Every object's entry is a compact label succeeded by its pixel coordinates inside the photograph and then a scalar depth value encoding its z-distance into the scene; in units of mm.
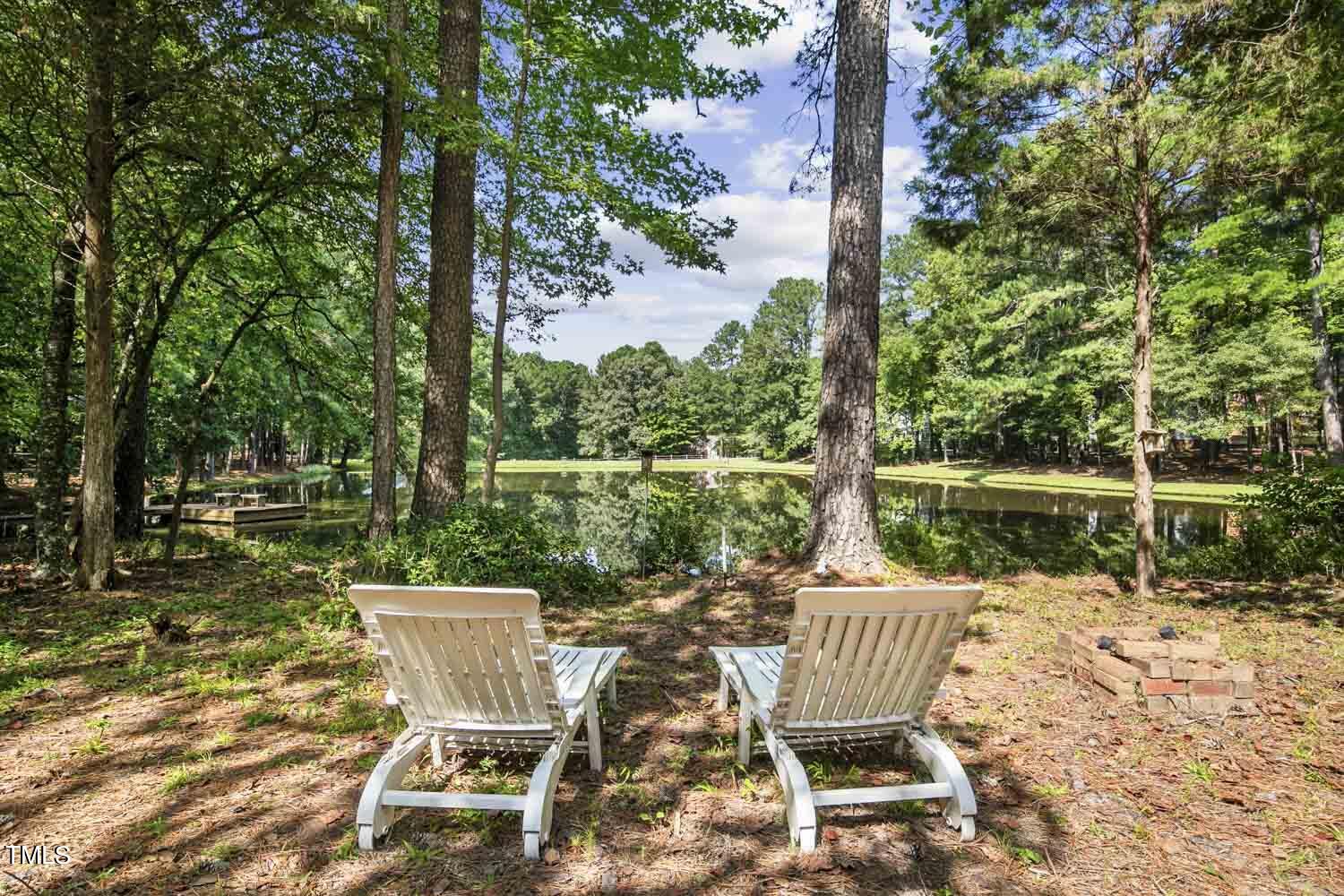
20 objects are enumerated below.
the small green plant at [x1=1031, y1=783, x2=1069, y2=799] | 2480
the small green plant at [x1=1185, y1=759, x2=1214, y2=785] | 2559
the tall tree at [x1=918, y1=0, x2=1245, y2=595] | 5457
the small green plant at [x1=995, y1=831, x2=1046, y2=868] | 2096
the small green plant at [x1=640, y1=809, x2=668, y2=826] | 2328
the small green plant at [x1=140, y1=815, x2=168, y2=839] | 2221
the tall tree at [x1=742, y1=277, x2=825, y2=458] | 49281
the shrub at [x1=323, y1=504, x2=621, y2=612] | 5352
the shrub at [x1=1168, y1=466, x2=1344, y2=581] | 7184
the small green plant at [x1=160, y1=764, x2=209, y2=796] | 2527
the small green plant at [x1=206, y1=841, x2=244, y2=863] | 2090
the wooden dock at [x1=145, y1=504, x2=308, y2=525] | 14078
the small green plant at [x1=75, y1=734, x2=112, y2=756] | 2805
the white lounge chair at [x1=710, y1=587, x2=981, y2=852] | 2182
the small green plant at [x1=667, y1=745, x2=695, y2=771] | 2754
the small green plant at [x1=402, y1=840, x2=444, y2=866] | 2107
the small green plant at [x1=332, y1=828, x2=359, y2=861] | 2104
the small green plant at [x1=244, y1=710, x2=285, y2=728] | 3141
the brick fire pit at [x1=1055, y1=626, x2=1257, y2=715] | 3117
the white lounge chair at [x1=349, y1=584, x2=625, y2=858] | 2123
